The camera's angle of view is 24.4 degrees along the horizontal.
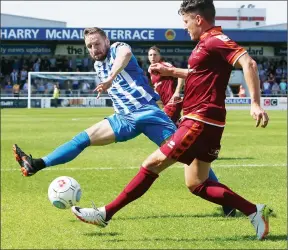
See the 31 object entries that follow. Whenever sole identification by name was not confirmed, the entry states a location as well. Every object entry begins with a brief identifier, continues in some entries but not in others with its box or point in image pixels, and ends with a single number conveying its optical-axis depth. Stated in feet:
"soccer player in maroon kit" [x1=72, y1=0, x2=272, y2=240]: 20.40
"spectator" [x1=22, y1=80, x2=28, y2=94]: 163.67
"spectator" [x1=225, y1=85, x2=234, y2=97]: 163.12
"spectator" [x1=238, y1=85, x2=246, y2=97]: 160.33
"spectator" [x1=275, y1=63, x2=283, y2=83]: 189.88
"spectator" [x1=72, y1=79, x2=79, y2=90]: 164.35
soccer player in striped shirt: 24.93
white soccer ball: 23.84
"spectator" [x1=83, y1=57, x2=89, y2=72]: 189.88
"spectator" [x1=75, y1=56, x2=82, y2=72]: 190.39
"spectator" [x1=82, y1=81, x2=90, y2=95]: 161.19
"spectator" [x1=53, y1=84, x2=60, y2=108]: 152.31
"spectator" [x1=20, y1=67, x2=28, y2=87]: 179.52
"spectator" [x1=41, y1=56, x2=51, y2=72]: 189.93
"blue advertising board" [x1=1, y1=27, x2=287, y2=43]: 189.88
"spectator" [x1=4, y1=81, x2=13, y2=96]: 163.94
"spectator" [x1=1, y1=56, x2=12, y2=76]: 187.11
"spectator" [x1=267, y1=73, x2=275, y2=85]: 182.07
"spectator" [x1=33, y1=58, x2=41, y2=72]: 187.83
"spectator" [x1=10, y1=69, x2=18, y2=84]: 180.04
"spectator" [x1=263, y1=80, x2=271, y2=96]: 167.12
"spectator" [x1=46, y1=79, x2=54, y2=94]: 162.71
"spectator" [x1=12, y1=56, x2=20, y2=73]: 190.55
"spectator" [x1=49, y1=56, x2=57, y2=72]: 191.31
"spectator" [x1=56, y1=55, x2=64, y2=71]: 192.75
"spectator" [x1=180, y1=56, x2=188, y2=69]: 193.42
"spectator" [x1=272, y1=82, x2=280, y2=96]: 167.43
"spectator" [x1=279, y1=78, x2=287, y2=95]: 168.12
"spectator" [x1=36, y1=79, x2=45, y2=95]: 161.17
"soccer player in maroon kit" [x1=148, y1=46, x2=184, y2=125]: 38.11
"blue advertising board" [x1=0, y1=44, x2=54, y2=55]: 195.62
